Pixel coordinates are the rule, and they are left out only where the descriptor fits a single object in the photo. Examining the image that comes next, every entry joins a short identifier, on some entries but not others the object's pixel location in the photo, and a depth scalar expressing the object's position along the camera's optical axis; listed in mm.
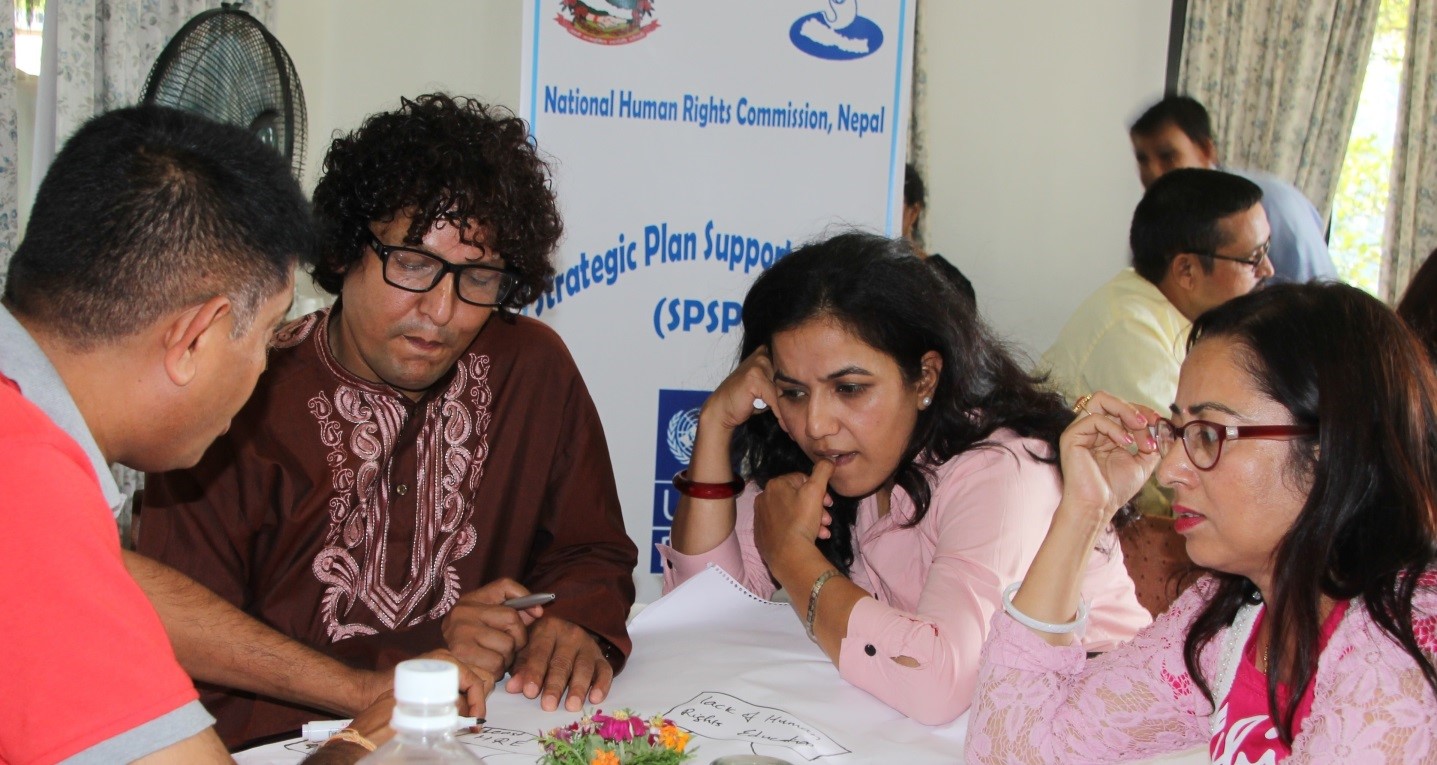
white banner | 3834
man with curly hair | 2031
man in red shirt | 907
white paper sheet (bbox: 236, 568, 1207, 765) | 1528
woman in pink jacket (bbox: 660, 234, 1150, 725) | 2002
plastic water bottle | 856
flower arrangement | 1310
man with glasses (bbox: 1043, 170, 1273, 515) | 3764
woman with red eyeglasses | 1298
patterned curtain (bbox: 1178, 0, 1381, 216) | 5633
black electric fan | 2625
